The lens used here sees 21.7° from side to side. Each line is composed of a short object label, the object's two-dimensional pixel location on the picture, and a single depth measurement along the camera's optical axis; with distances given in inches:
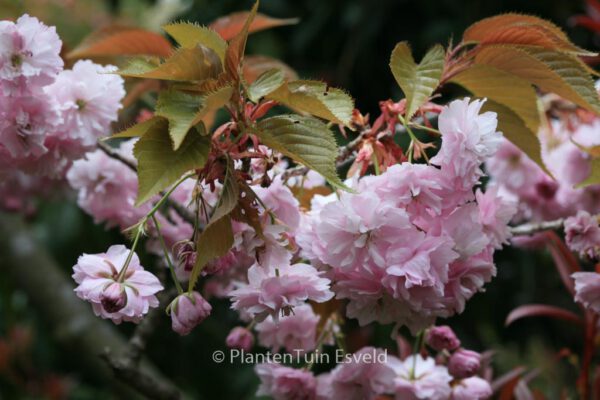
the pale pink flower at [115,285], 27.8
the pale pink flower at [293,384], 32.7
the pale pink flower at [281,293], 28.8
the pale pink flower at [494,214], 29.7
